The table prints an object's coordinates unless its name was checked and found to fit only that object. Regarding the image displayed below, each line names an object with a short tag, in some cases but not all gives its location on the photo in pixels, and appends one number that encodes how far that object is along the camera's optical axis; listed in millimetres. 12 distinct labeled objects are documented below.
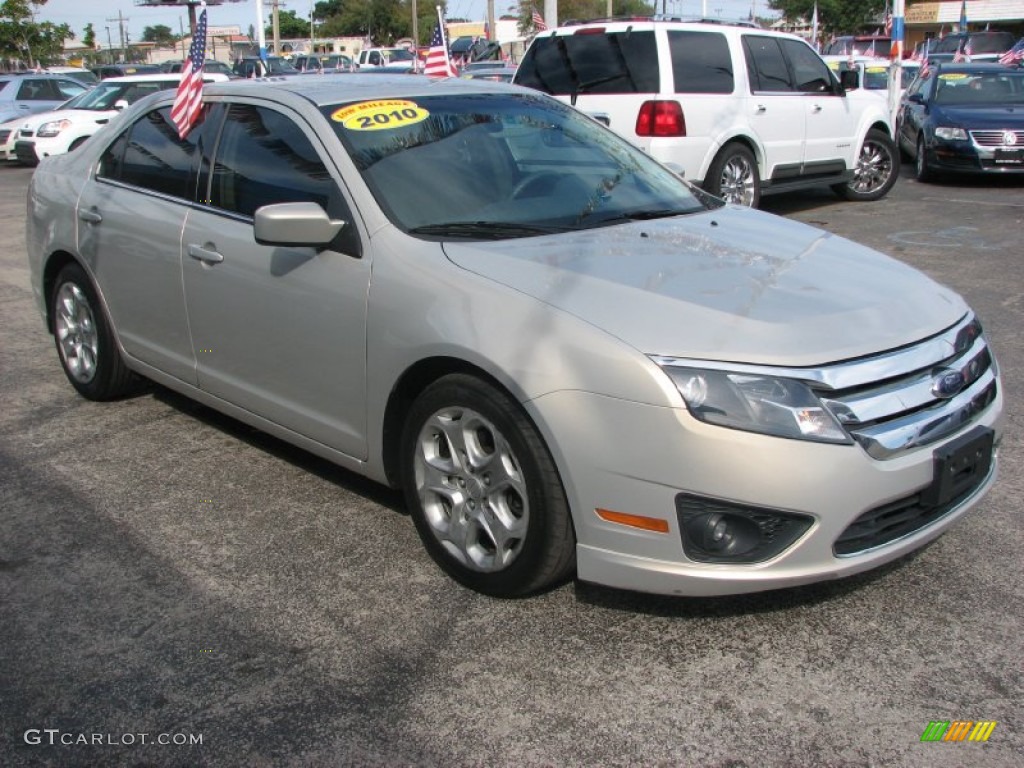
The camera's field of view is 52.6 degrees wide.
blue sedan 12453
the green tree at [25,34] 47469
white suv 9258
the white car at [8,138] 18222
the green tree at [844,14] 55656
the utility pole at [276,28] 46875
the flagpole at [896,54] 15188
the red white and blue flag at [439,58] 11953
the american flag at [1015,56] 17391
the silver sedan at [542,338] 2807
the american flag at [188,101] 4586
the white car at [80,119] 16703
